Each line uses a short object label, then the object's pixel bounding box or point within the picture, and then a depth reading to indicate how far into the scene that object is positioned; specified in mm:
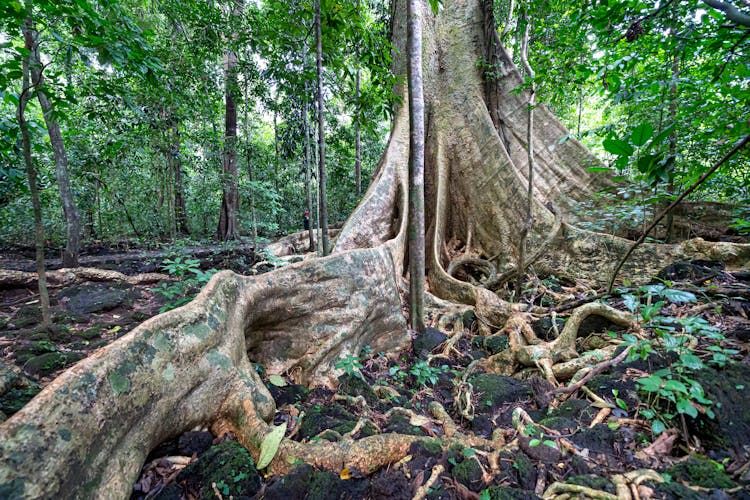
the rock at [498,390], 2592
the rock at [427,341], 3617
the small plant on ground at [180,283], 3146
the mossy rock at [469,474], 1606
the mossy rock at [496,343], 3468
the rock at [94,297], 4309
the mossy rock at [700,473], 1434
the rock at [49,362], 2566
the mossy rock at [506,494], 1452
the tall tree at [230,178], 7613
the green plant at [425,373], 2891
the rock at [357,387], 2667
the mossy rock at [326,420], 2092
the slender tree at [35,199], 2910
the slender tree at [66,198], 5969
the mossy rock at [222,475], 1568
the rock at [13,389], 1900
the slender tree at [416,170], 3510
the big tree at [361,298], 1375
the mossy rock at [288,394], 2496
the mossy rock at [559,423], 2043
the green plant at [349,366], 2773
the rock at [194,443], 1808
